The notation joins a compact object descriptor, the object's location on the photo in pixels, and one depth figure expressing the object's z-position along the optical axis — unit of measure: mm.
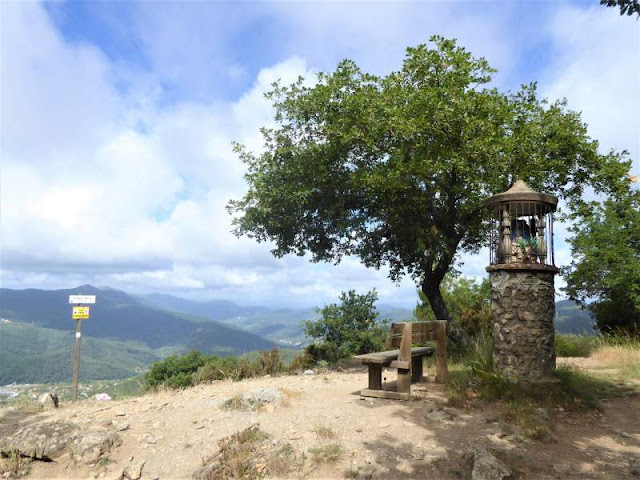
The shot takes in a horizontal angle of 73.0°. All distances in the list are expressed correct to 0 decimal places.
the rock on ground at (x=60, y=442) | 7527
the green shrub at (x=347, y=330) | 17984
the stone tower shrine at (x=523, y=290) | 8930
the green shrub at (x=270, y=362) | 15686
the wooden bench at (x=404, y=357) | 9297
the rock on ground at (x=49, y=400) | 11398
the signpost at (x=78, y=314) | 12305
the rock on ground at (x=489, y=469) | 5449
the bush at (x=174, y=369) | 17053
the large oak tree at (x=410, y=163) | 13016
